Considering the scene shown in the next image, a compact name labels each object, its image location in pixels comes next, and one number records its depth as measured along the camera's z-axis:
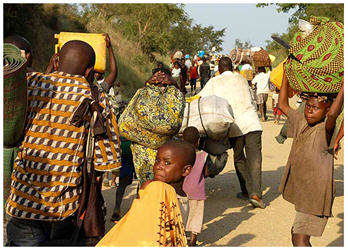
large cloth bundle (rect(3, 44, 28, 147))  3.25
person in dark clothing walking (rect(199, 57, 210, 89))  23.62
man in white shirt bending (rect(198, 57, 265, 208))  6.93
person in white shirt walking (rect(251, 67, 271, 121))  16.02
